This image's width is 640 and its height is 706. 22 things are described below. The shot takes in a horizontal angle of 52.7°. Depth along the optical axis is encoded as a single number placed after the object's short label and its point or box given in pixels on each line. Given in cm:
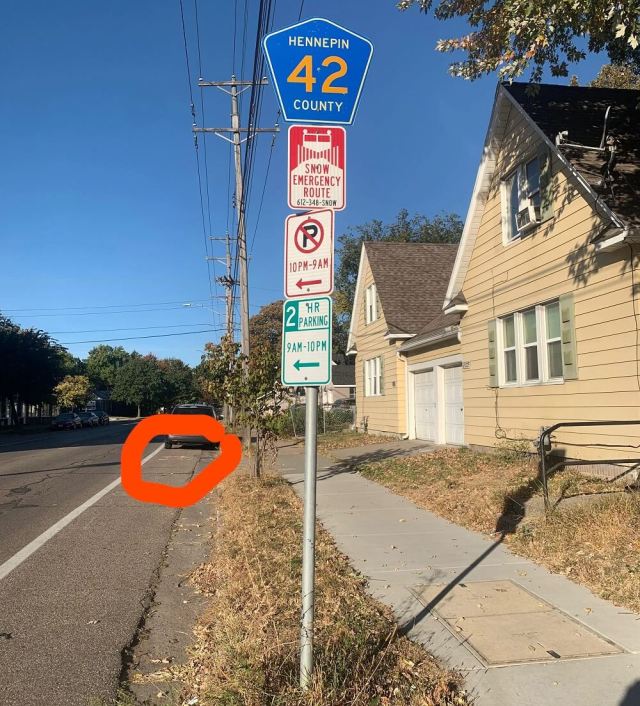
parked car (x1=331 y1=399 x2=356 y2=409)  3812
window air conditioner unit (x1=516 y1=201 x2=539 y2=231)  1174
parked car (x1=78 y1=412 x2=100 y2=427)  5276
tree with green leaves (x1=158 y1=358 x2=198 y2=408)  9156
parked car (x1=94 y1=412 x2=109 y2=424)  6131
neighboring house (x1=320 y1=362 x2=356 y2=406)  5091
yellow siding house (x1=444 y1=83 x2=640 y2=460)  946
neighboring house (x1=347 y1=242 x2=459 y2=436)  2044
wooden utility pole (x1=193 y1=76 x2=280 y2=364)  1978
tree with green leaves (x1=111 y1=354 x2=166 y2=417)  8656
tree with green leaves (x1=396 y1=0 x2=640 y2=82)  736
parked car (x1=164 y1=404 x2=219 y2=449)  2169
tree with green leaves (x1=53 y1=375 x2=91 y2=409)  7775
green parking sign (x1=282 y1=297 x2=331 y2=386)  354
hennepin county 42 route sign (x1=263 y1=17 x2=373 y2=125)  368
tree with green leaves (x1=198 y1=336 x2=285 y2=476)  1134
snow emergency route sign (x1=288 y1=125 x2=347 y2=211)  366
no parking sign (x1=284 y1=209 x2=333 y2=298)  360
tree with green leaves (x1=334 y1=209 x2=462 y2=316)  4834
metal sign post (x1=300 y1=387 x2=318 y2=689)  339
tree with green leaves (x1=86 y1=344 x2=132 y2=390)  11081
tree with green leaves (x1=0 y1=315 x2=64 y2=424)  4112
